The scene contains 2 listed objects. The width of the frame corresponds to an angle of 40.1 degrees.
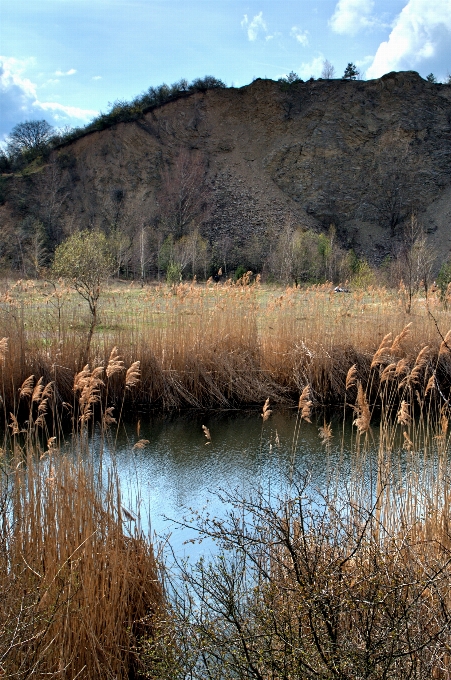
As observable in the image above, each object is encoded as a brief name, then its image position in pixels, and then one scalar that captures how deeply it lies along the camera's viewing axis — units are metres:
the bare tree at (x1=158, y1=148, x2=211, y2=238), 32.69
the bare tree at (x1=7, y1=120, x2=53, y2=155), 36.88
